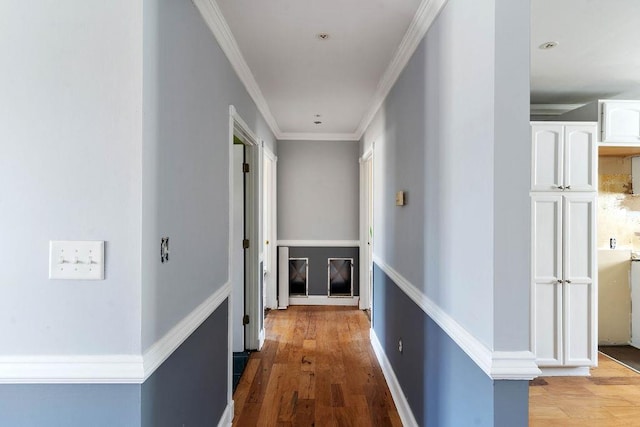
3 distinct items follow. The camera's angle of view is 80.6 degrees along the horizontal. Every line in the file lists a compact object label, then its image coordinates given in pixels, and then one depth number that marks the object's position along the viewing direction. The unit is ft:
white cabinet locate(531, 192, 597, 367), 10.03
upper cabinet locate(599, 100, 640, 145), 10.81
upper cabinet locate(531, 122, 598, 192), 10.05
